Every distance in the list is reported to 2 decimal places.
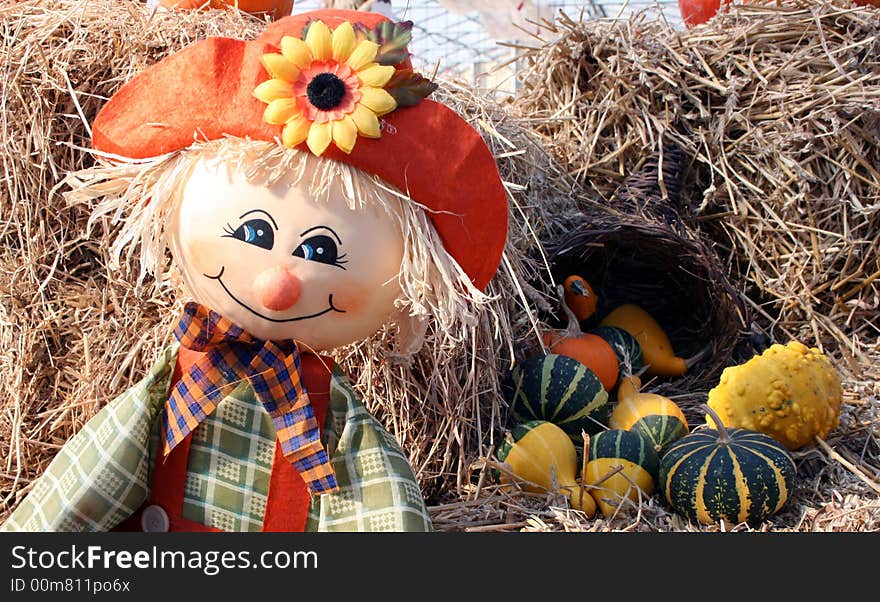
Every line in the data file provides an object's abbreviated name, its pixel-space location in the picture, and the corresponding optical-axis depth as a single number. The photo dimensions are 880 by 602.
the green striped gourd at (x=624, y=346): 2.58
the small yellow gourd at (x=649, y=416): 2.14
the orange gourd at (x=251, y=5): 2.76
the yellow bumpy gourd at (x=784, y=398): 2.12
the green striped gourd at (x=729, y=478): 1.85
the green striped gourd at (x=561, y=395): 2.22
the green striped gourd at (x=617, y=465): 1.95
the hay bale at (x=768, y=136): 2.70
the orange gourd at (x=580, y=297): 2.57
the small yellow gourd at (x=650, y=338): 2.72
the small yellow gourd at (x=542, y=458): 2.00
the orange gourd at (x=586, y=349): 2.45
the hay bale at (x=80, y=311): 2.09
